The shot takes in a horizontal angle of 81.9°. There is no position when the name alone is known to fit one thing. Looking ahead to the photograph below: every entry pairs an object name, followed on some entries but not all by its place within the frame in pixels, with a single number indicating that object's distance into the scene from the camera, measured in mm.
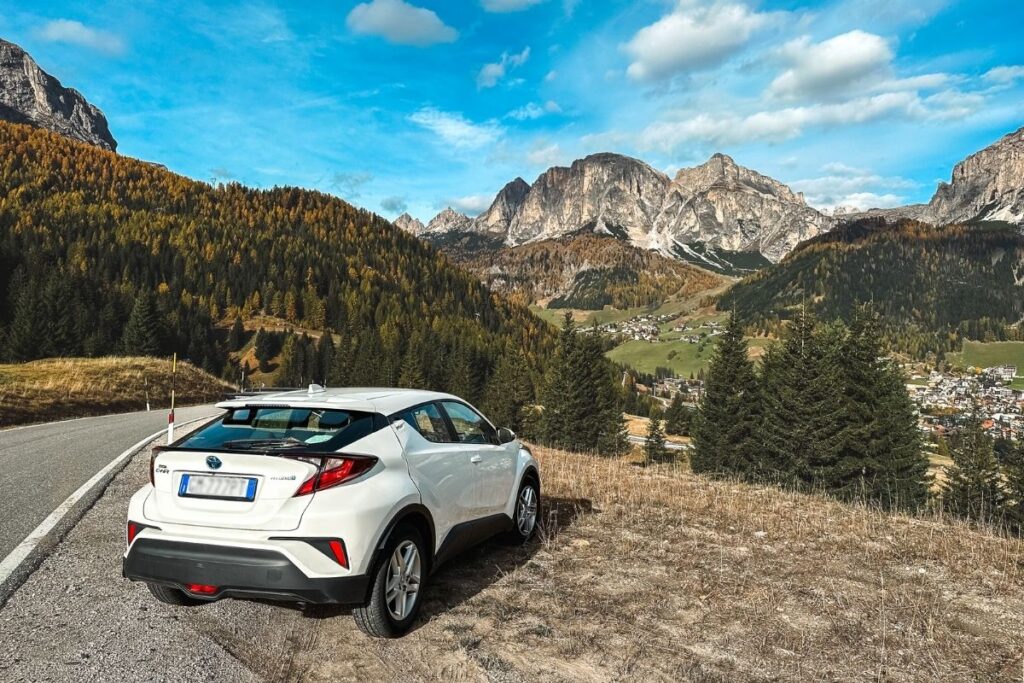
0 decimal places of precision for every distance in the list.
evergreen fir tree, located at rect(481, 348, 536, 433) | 70444
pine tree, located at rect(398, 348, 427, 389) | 84938
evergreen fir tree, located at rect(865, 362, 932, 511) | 38719
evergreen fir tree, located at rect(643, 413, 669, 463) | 61750
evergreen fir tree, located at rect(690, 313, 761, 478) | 48469
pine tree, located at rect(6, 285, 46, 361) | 65000
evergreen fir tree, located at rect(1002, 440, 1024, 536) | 35469
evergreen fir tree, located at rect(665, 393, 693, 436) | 98069
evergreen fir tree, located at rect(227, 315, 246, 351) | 109625
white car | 4340
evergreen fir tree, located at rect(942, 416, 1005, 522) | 37969
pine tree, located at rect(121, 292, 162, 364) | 81812
